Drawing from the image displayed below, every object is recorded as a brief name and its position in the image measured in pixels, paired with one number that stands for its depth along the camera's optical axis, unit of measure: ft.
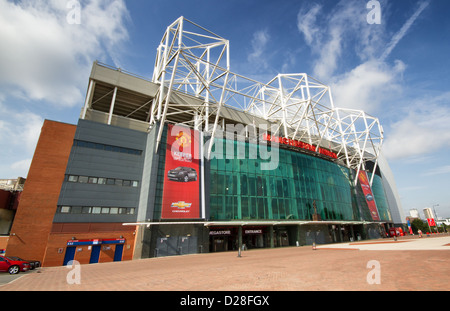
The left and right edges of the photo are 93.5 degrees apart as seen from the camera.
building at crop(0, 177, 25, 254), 137.43
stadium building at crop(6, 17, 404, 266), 84.69
